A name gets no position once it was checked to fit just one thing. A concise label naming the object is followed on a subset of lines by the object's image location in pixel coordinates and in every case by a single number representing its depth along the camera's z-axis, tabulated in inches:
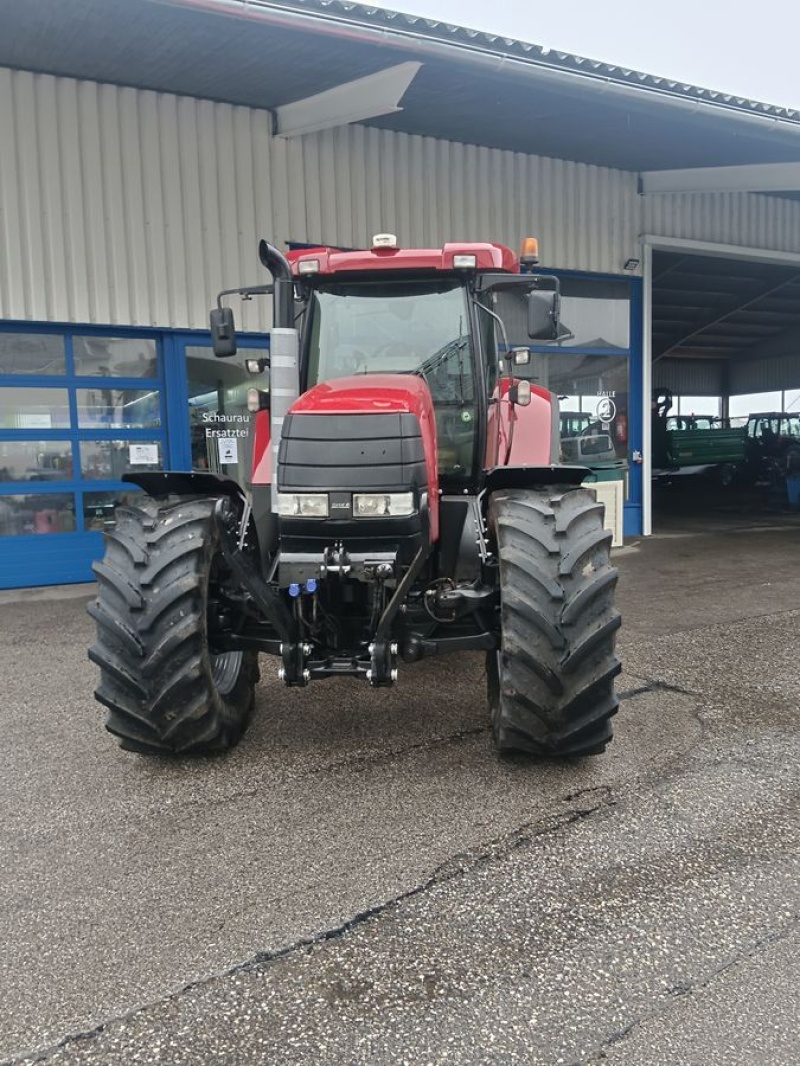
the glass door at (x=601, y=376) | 417.1
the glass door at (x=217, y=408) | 340.5
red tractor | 128.0
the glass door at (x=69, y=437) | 317.1
